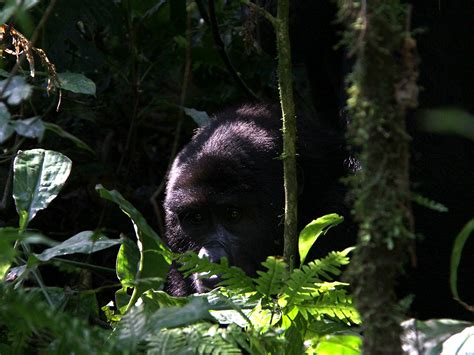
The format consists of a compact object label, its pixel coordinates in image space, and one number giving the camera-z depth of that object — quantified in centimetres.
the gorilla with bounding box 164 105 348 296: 768
